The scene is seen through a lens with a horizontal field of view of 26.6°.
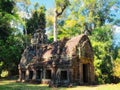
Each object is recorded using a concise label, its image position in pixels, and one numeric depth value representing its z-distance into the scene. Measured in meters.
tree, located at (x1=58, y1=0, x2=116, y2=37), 47.53
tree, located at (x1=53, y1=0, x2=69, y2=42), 47.93
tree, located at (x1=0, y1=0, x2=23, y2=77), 21.98
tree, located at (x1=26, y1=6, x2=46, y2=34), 53.84
